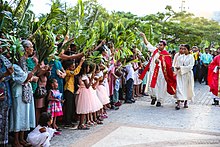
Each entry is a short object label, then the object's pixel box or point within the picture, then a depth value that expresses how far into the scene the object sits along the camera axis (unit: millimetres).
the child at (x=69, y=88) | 6363
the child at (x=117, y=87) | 8762
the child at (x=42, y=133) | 5070
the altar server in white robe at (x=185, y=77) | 9188
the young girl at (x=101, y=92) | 7270
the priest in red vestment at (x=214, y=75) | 9190
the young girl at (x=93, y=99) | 6632
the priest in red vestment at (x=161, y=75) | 9359
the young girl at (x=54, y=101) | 5785
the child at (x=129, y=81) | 9617
